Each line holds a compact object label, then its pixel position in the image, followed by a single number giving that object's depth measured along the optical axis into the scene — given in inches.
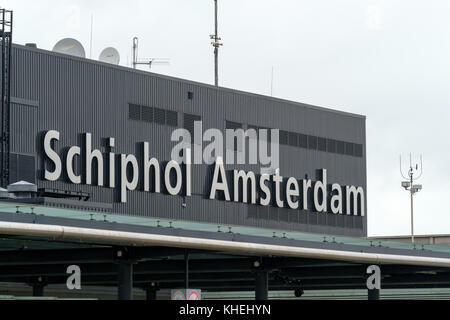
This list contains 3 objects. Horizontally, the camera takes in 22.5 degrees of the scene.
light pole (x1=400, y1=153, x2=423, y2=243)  4316.7
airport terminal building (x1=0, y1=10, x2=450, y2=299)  1663.4
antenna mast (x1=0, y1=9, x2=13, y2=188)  2113.7
